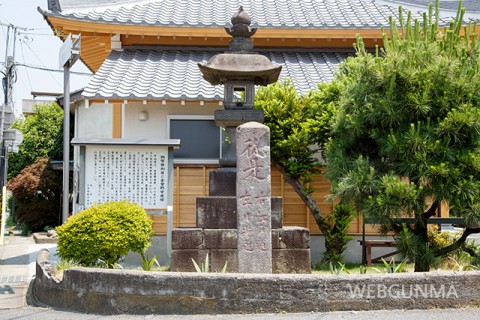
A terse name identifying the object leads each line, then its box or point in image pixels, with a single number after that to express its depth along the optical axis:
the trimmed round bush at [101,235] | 8.32
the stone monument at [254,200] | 7.89
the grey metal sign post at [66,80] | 12.09
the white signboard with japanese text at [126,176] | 10.21
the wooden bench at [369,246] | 10.98
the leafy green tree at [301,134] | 10.88
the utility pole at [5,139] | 16.81
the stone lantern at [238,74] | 9.24
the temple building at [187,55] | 12.20
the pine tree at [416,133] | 7.84
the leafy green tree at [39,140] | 23.44
